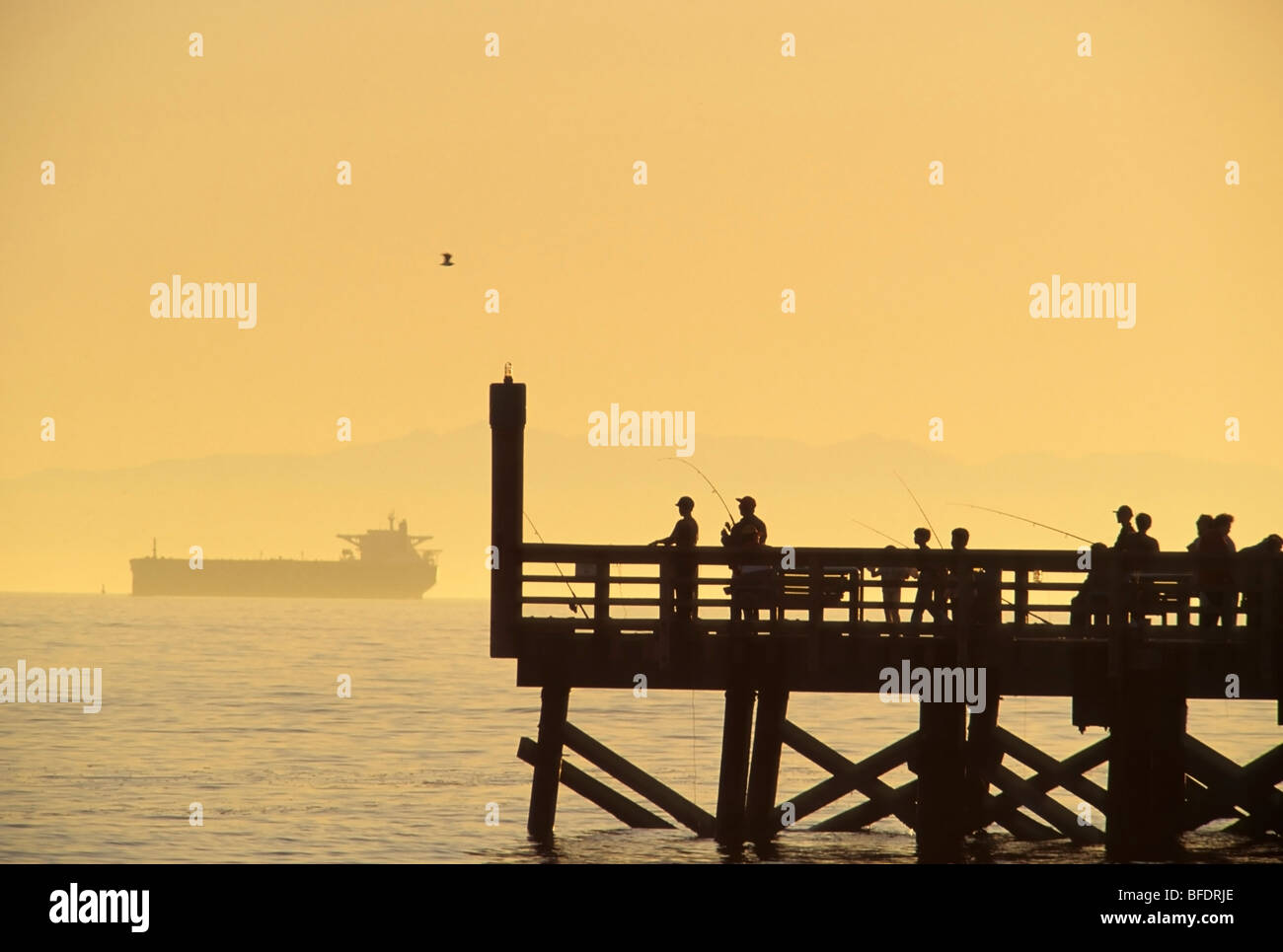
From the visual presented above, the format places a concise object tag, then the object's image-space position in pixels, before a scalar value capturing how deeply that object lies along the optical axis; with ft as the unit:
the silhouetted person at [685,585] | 65.98
